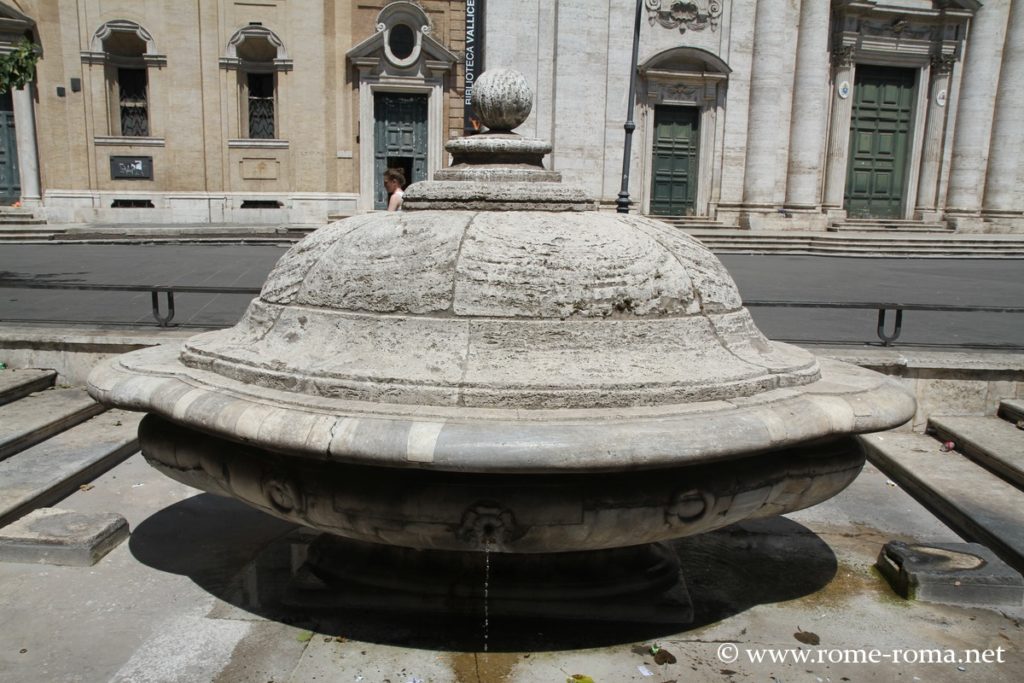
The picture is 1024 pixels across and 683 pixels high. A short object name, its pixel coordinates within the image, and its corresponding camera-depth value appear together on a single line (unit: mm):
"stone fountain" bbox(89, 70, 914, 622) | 2477
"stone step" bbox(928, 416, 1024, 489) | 4922
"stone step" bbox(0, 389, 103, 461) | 4989
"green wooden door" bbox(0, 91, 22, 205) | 19797
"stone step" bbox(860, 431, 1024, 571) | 4086
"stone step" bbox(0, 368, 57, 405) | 5738
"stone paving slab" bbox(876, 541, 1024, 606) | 3424
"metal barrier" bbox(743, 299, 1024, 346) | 6078
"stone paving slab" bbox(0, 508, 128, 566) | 3652
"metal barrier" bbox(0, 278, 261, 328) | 6352
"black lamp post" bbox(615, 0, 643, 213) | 16234
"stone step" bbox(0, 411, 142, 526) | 4227
